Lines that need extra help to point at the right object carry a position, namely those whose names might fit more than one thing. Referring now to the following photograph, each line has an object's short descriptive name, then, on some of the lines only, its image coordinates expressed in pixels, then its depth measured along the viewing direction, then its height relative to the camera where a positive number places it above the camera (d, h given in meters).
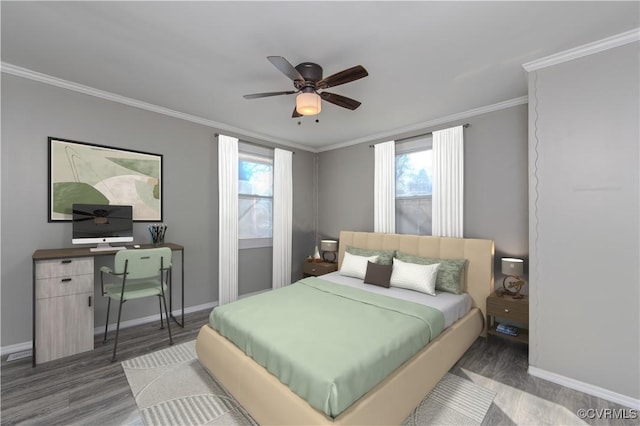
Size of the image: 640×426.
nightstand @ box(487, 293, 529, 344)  2.63 -0.98
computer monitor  2.77 -0.12
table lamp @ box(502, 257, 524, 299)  2.76 -0.62
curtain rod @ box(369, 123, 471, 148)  3.84 +1.16
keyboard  2.75 -0.36
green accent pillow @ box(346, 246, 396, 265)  3.57 -0.56
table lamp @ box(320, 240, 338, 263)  4.68 -0.56
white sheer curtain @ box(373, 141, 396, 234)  4.18 +0.41
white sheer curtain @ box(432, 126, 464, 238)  3.49 +0.43
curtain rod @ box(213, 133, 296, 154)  3.97 +1.17
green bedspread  1.47 -0.85
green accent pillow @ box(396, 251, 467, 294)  3.04 -0.69
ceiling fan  2.07 +1.06
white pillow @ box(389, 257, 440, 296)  2.97 -0.72
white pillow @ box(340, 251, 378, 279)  3.57 -0.70
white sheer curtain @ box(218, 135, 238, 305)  3.95 -0.07
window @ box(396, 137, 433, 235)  3.89 +0.42
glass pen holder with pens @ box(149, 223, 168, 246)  3.29 -0.24
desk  2.41 -0.82
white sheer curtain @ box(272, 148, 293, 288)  4.66 -0.02
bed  1.49 -1.09
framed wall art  2.79 +0.41
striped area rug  1.83 -1.40
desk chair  2.57 -0.57
